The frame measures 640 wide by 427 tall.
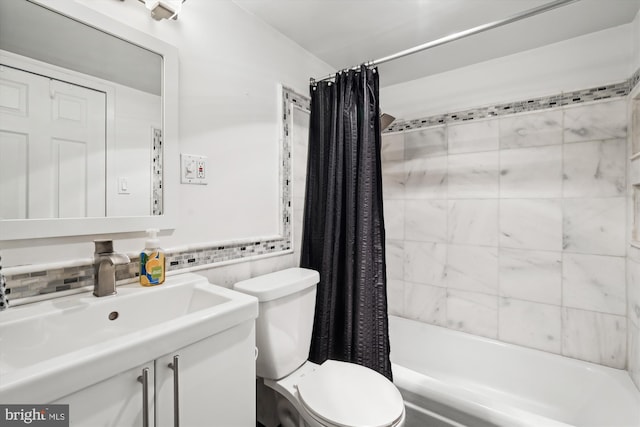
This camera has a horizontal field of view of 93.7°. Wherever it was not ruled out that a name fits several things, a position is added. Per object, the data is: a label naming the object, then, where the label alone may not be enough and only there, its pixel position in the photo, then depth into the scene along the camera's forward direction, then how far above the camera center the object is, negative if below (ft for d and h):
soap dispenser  3.51 -0.60
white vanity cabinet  2.15 -1.48
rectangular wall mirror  2.88 +0.99
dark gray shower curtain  4.98 -0.29
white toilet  3.59 -2.33
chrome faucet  3.13 -0.57
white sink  1.89 -1.03
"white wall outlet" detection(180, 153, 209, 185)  4.14 +0.61
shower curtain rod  3.76 +2.55
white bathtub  4.19 -3.02
